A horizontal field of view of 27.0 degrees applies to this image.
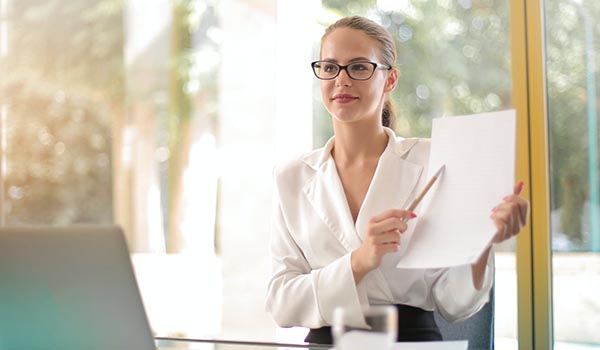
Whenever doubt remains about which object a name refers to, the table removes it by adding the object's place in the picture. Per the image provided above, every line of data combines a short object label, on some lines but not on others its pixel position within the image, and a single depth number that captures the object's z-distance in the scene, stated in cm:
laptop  171
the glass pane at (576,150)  293
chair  219
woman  213
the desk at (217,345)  201
